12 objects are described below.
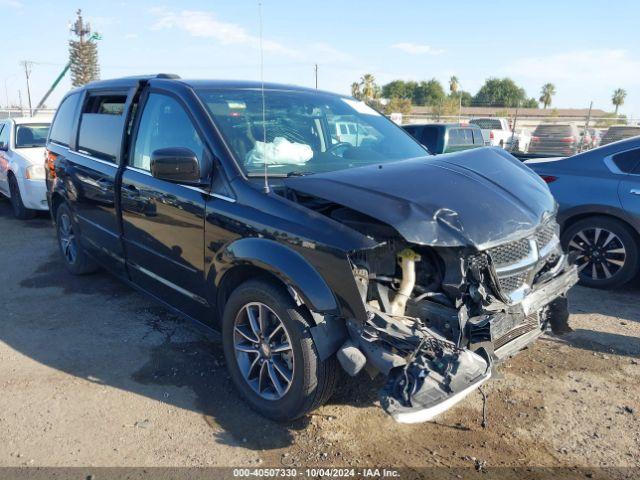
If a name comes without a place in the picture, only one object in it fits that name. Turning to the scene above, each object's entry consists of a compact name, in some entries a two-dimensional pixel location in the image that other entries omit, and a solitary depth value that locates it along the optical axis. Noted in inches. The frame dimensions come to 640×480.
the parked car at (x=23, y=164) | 337.4
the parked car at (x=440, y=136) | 434.1
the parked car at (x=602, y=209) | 204.5
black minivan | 102.6
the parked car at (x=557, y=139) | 767.1
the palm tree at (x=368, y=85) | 2515.5
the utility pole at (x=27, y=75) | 1515.7
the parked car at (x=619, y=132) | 648.3
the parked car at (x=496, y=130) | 754.6
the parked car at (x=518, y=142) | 819.0
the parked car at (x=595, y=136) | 791.2
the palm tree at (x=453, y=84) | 2550.9
